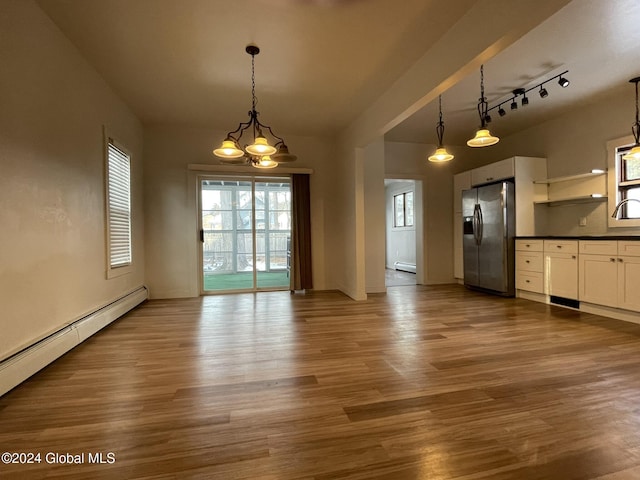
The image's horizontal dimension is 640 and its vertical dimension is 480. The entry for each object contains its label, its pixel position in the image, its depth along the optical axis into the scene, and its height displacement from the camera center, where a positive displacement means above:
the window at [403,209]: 8.45 +0.80
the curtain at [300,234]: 5.34 +0.05
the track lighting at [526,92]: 3.44 +1.91
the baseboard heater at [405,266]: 8.06 -0.93
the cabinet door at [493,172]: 4.73 +1.08
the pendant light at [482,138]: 3.11 +1.05
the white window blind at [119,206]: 3.65 +0.46
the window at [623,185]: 3.83 +0.64
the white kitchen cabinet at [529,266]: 4.29 -0.51
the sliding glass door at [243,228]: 5.26 +0.19
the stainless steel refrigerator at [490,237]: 4.65 -0.06
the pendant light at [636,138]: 3.25 +1.21
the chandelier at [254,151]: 2.73 +0.95
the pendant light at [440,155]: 4.06 +1.15
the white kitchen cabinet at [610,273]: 3.24 -0.50
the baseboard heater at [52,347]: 1.92 -0.88
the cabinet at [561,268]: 3.86 -0.51
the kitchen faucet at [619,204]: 3.75 +0.37
